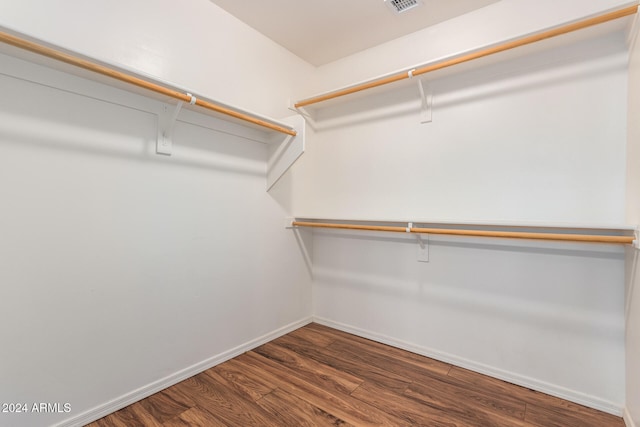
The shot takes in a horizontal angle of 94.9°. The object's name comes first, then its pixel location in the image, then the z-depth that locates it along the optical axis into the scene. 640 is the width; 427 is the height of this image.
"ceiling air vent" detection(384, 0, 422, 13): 1.84
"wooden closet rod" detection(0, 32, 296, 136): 1.03
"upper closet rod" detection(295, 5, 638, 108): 1.31
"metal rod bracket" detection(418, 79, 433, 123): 2.03
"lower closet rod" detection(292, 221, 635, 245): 1.30
